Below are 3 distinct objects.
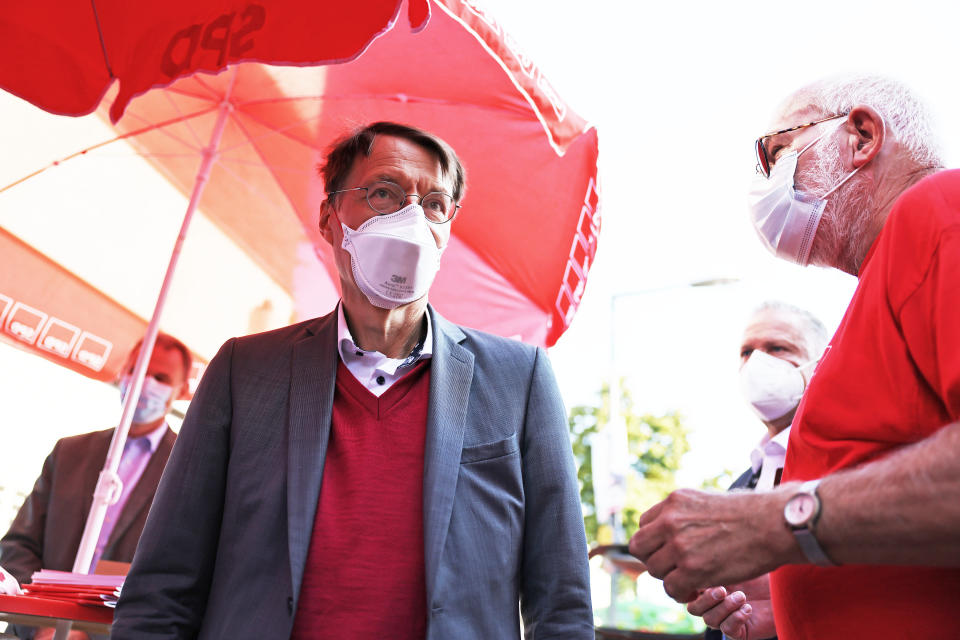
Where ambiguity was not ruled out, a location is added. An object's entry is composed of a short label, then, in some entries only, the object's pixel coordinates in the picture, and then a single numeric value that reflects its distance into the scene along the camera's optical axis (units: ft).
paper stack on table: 7.25
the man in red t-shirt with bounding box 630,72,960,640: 4.05
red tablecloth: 6.79
